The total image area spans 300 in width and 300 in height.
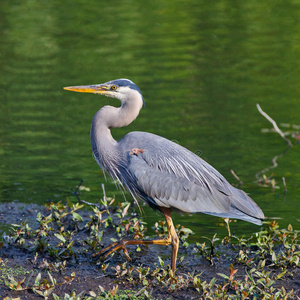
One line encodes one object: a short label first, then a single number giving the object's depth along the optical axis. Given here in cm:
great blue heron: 1133
